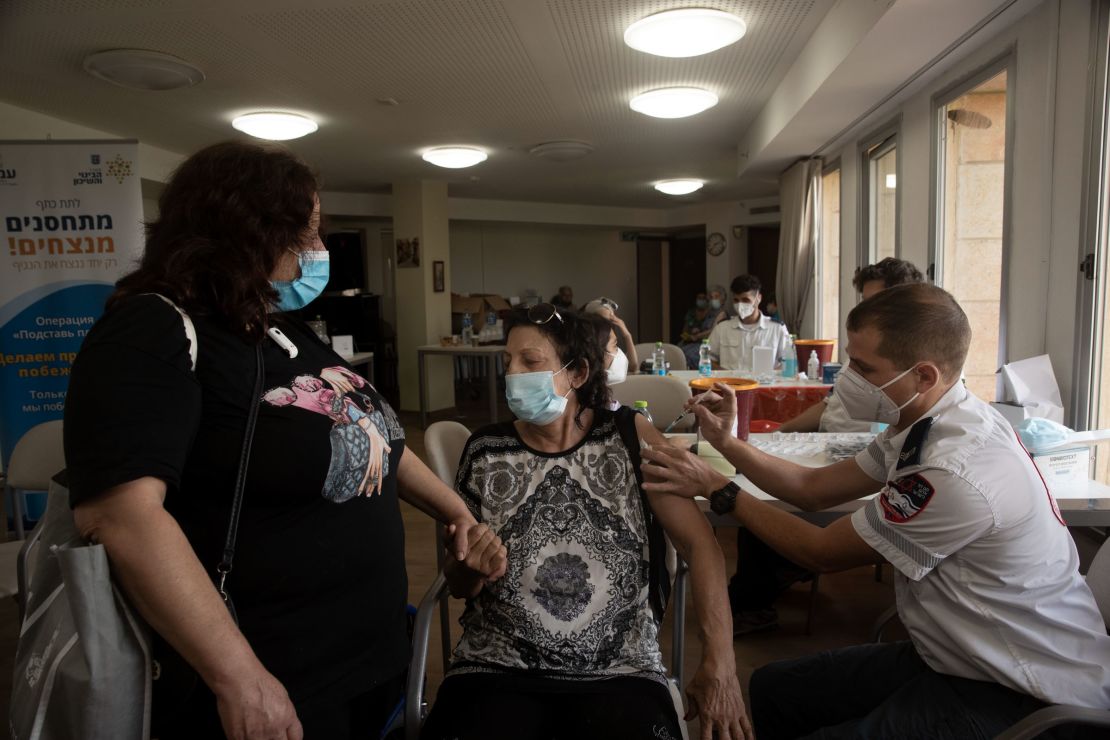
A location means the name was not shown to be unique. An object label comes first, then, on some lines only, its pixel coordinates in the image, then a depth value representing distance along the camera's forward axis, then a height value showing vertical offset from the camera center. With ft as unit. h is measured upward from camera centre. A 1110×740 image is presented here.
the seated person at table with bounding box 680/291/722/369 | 23.90 -0.68
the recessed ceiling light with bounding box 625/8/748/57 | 10.32 +4.21
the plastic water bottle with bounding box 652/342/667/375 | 14.60 -1.14
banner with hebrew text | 11.41 +1.12
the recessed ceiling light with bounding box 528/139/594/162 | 20.10 +4.76
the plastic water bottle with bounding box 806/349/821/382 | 13.51 -1.17
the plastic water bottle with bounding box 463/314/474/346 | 25.61 -0.70
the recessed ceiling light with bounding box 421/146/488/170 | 19.71 +4.49
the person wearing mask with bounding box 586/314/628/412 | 11.07 -0.95
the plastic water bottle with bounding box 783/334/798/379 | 13.74 -1.15
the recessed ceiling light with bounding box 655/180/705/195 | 25.49 +4.56
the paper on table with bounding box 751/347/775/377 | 14.08 -1.07
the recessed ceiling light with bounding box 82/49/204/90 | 11.75 +4.36
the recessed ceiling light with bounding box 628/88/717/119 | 14.19 +4.28
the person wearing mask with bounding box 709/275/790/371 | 16.48 -0.55
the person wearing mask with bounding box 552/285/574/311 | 34.59 +0.82
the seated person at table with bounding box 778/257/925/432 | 9.10 +0.31
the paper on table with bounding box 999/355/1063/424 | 8.40 -1.04
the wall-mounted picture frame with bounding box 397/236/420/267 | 25.99 +2.33
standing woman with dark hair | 2.76 -0.64
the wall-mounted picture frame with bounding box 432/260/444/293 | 26.48 +1.47
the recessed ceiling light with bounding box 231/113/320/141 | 15.53 +4.34
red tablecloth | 12.46 -1.65
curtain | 20.40 +2.13
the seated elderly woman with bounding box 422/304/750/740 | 4.16 -1.80
